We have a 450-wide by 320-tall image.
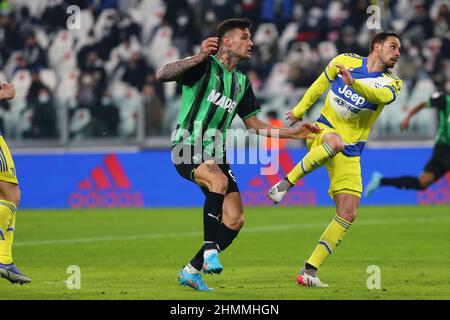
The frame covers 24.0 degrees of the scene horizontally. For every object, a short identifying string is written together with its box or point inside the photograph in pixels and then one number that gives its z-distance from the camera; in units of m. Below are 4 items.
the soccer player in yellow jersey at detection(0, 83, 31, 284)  10.04
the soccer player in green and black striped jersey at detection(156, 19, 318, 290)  9.54
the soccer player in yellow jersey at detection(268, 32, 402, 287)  10.45
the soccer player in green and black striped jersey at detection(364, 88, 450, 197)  18.22
